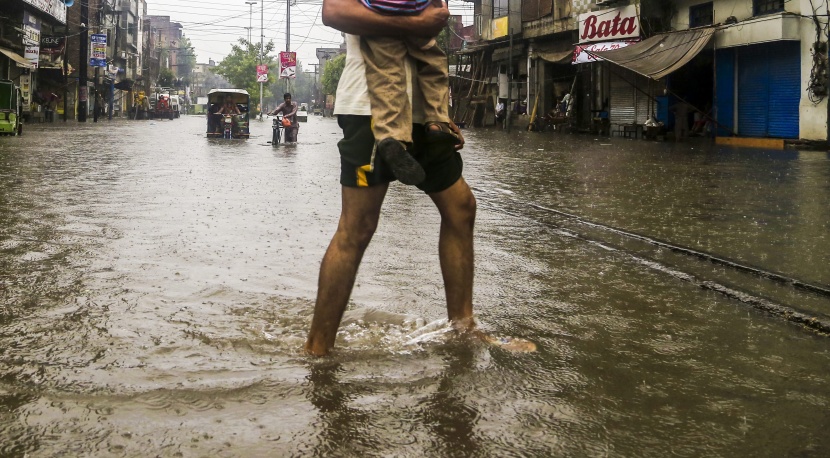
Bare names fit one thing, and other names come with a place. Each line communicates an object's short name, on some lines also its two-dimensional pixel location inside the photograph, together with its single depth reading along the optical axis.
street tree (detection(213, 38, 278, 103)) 83.38
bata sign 26.12
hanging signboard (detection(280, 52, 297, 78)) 52.31
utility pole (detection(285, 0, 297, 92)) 63.04
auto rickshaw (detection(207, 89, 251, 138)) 24.69
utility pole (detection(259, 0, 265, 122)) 74.70
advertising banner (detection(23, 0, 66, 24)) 39.88
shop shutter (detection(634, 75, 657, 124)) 26.48
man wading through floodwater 2.63
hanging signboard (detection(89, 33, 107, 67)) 46.12
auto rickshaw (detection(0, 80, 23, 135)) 21.45
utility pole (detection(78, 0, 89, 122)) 43.06
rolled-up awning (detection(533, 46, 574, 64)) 30.91
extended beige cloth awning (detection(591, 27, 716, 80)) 21.23
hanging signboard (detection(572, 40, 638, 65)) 26.50
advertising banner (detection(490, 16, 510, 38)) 37.59
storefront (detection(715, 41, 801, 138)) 20.38
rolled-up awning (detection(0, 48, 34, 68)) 35.71
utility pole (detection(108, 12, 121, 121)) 65.25
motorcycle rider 20.86
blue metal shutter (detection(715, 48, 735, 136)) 22.72
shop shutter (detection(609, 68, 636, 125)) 27.94
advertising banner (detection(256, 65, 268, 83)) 53.97
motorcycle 20.36
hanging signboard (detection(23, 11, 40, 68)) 38.56
